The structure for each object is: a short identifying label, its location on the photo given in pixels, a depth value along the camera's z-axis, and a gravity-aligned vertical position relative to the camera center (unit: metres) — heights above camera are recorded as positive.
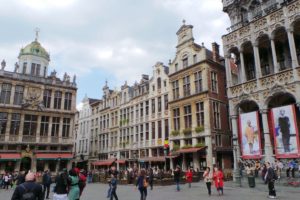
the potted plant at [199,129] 29.16 +3.43
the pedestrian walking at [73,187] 8.04 -0.81
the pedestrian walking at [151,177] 18.73 -1.23
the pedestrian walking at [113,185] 11.64 -1.09
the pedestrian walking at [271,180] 12.79 -0.99
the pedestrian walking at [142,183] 11.86 -1.01
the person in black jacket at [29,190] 4.92 -0.56
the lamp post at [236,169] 19.73 -0.77
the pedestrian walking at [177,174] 17.62 -0.93
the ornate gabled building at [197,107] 29.02 +6.20
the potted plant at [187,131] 30.60 +3.38
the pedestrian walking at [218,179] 14.29 -1.06
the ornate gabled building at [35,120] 36.00 +5.96
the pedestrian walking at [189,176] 19.09 -1.15
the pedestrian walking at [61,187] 7.65 -0.77
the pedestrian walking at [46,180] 14.41 -1.07
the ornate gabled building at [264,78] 19.67 +6.61
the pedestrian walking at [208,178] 14.58 -1.00
